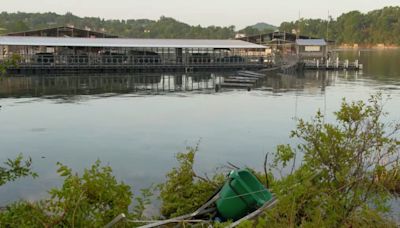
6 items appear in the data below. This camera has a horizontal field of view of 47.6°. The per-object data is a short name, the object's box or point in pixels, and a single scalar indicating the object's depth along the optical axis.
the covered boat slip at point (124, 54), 44.56
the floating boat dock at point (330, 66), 52.67
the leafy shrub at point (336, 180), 4.82
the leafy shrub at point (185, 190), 7.35
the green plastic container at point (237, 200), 5.93
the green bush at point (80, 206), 4.68
